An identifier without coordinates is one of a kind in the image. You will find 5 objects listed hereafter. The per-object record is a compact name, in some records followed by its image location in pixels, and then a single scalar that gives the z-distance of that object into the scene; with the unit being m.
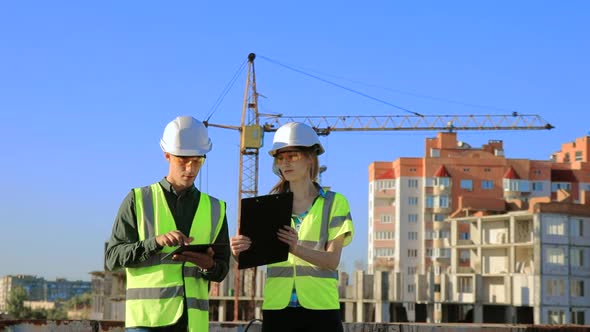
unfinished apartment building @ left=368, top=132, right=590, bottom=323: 74.81
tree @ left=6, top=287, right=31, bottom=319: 133.50
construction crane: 102.25
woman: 5.63
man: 5.15
